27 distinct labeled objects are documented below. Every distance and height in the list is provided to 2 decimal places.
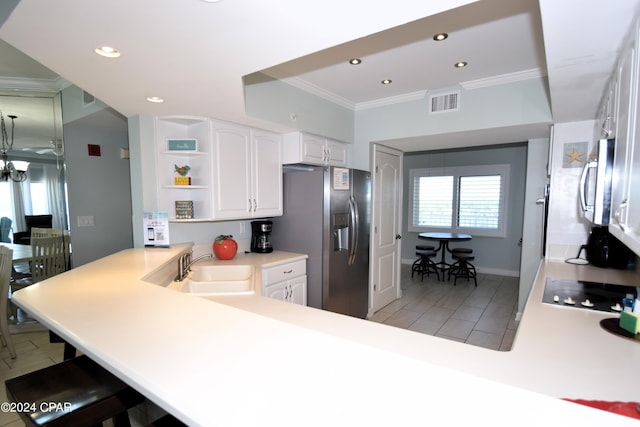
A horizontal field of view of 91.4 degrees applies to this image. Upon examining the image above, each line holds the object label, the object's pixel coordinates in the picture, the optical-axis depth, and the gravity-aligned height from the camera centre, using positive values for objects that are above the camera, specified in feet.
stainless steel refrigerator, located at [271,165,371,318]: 10.14 -1.19
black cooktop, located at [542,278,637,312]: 5.17 -1.81
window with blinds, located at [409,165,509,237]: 19.29 -0.28
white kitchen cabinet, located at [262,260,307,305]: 9.10 -2.66
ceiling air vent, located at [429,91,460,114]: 10.00 +3.02
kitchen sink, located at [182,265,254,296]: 7.42 -2.18
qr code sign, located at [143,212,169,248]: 8.48 -0.93
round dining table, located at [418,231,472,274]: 17.74 -2.47
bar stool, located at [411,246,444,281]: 18.51 -4.20
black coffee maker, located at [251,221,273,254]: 10.78 -1.43
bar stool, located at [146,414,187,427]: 3.45 -2.53
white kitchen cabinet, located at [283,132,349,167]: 10.53 +1.60
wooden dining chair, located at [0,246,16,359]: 9.41 -2.98
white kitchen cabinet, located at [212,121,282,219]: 9.10 +0.72
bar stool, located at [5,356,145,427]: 3.46 -2.38
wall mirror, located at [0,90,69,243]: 11.68 +1.51
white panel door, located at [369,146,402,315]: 12.66 -1.36
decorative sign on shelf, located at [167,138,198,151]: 8.75 +1.43
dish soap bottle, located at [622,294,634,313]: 4.58 -1.64
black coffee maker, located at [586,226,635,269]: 7.75 -1.43
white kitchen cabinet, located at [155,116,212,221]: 8.76 +0.91
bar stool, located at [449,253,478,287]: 17.43 -4.27
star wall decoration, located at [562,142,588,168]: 8.57 +1.12
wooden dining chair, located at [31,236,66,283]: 11.41 -2.33
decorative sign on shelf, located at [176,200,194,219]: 8.95 -0.43
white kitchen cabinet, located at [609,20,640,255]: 3.11 +0.42
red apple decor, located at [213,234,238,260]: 9.78 -1.66
